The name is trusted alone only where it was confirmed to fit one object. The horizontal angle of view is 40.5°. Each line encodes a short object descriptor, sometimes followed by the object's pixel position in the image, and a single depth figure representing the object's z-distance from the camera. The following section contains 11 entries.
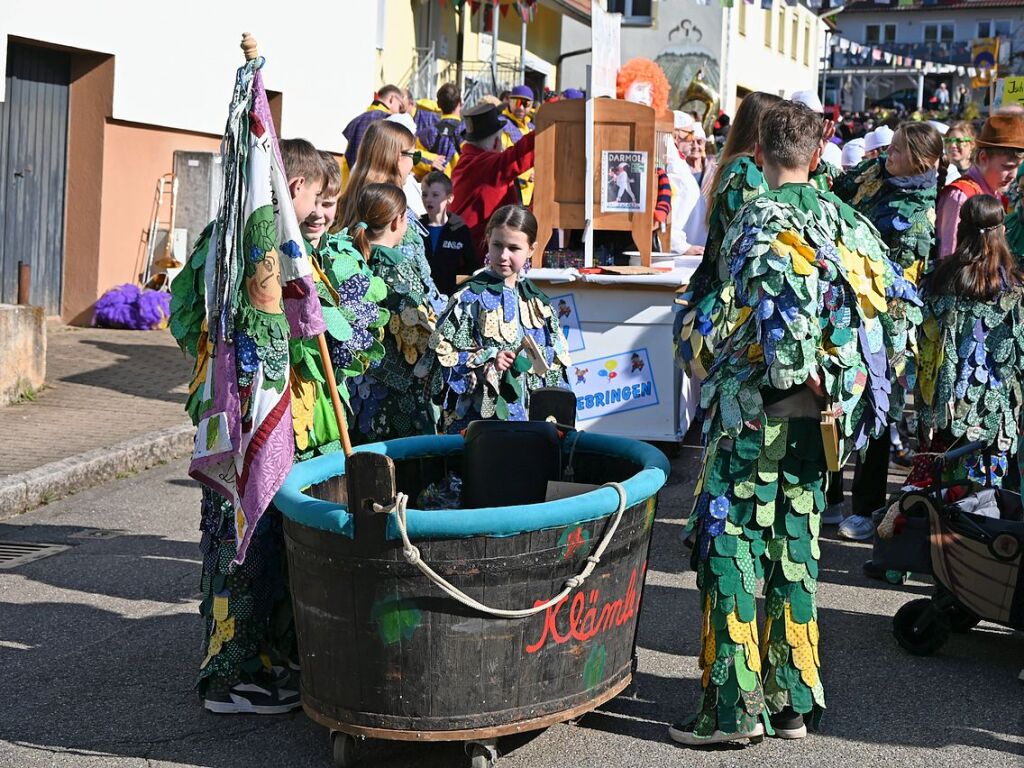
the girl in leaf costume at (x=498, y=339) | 5.31
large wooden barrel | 3.70
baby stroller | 4.95
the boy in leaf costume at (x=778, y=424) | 4.09
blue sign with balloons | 8.10
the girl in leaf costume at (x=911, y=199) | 7.06
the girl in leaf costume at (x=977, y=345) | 6.24
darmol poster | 8.45
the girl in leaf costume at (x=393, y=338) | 5.58
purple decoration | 12.93
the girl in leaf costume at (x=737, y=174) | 5.93
